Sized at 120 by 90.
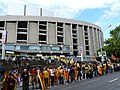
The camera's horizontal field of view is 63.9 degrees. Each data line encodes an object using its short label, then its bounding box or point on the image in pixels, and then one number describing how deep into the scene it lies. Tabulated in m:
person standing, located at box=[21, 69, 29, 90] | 6.55
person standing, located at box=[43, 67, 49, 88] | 7.53
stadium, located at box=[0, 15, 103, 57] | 32.81
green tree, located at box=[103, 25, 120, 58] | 24.72
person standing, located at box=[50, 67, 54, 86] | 8.17
